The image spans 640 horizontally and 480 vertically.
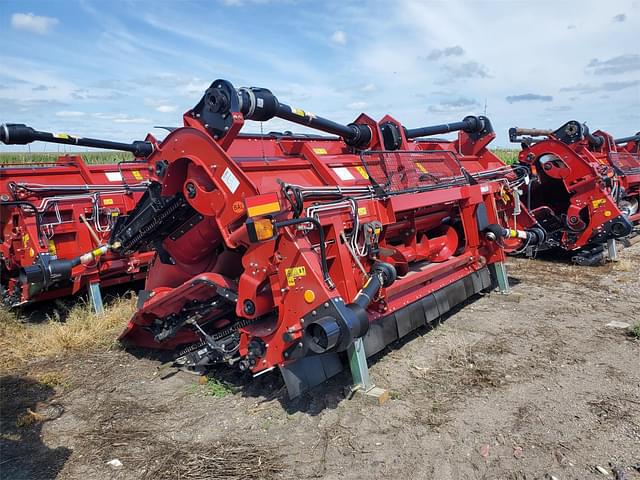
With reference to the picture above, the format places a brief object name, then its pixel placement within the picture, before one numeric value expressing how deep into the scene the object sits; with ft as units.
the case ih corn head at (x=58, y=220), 20.86
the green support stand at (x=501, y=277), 20.40
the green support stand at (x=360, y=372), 12.53
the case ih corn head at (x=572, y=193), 26.11
